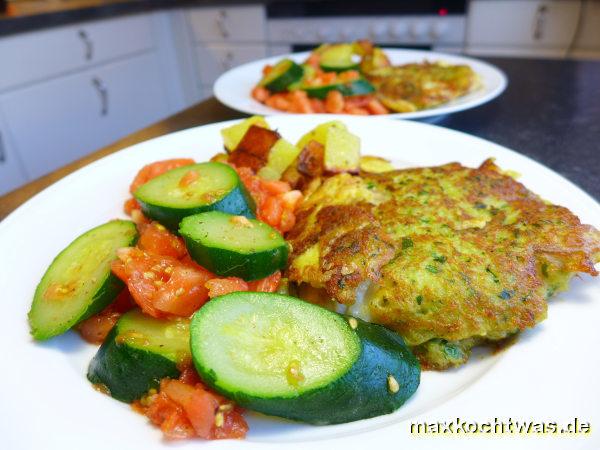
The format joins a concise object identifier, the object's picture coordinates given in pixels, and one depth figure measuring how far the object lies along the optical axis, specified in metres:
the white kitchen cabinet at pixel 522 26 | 0.71
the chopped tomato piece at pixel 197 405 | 0.14
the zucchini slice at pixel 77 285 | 0.17
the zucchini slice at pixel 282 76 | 0.43
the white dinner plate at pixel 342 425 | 0.14
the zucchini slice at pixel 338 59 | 0.47
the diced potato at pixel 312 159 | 0.27
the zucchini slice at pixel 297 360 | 0.14
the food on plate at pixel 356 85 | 0.42
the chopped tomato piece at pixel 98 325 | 0.18
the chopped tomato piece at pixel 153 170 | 0.26
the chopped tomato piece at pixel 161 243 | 0.20
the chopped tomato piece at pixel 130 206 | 0.25
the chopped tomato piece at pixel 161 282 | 0.17
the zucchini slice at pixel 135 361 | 0.16
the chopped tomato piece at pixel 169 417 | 0.14
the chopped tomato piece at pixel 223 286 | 0.17
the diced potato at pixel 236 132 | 0.29
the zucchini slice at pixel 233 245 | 0.18
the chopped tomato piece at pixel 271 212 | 0.24
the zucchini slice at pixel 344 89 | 0.42
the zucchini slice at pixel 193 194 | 0.21
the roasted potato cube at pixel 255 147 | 0.27
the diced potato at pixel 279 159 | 0.27
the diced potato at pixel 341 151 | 0.26
